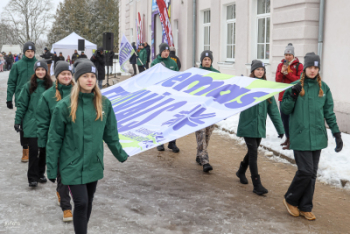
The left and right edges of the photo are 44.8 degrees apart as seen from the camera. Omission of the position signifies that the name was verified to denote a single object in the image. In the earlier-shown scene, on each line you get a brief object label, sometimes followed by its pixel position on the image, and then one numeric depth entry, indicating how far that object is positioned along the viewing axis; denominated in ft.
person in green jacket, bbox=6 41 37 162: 24.20
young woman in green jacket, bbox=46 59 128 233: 11.94
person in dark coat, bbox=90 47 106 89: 59.62
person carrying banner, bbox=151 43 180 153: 27.53
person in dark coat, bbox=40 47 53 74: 97.60
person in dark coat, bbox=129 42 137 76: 77.92
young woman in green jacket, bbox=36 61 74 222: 14.52
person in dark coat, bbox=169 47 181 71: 50.72
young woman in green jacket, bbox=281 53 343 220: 15.89
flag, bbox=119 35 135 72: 65.72
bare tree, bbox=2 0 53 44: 222.89
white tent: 104.85
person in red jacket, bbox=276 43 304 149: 26.03
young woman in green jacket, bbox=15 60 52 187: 19.65
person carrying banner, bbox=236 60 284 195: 18.95
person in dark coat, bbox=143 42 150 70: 69.56
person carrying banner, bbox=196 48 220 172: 22.85
